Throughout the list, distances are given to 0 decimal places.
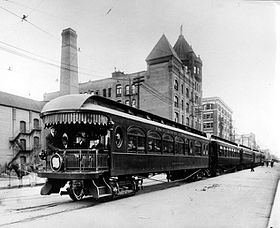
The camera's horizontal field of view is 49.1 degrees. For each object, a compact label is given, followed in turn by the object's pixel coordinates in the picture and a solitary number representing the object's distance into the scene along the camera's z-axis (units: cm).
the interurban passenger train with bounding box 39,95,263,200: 895
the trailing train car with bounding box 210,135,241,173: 2288
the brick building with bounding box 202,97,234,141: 6331
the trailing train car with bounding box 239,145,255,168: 3646
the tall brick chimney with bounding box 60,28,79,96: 2739
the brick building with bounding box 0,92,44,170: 3244
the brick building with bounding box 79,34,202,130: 3739
